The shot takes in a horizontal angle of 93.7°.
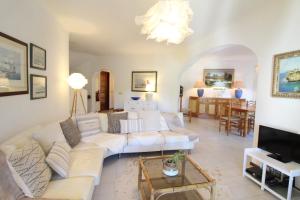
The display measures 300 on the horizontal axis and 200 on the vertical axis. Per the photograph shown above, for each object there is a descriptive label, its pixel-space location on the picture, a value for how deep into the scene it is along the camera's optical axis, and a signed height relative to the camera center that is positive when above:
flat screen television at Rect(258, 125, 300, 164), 1.65 -0.57
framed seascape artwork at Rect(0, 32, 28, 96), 1.40 +0.27
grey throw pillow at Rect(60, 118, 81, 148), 2.01 -0.59
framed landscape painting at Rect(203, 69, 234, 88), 5.74 +0.83
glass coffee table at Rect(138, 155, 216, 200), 1.34 -0.87
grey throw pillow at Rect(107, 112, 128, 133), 2.66 -0.52
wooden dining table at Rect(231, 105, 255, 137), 3.74 -0.37
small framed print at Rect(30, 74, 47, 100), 1.88 +0.07
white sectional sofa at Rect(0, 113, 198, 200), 1.23 -0.81
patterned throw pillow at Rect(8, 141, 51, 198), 1.05 -0.63
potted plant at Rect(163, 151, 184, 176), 1.53 -0.79
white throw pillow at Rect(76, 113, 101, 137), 2.38 -0.54
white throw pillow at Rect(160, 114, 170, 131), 2.91 -0.61
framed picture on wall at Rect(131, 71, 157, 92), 4.83 +0.48
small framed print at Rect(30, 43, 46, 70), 1.86 +0.49
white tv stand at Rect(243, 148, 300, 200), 1.54 -0.80
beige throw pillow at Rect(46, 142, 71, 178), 1.35 -0.68
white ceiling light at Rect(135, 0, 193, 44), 1.41 +0.80
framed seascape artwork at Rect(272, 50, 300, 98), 1.75 +0.32
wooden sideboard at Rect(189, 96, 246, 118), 5.67 -0.37
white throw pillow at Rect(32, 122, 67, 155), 1.53 -0.51
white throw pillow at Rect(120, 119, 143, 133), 2.70 -0.60
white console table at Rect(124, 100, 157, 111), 4.72 -0.34
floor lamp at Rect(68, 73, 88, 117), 2.96 +0.25
